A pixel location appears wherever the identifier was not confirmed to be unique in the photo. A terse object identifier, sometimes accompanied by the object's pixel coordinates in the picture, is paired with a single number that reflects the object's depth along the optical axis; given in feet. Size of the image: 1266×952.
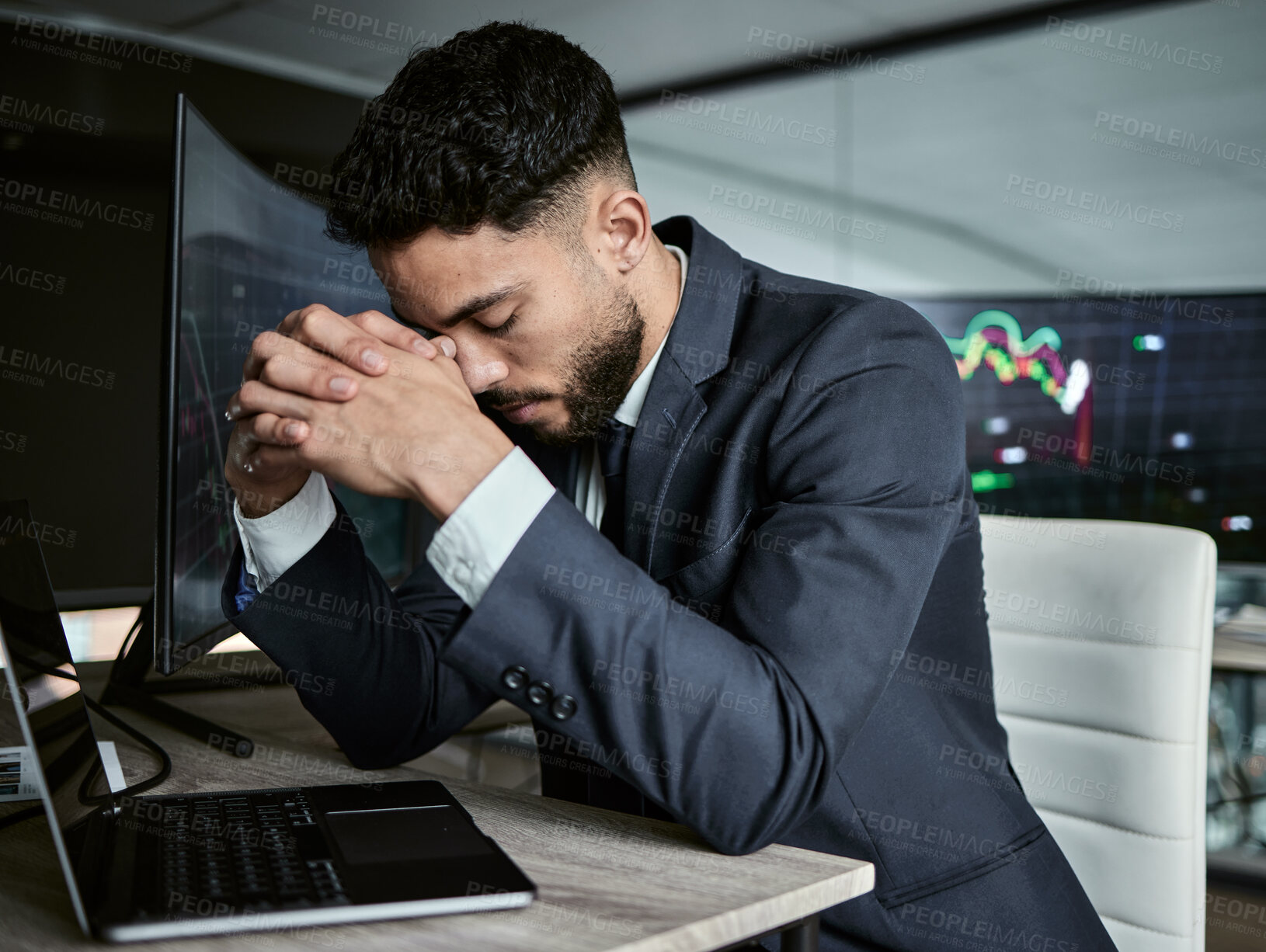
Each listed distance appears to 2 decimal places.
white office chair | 3.37
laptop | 1.90
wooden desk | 1.87
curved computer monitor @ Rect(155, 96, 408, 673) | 2.84
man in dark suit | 2.36
